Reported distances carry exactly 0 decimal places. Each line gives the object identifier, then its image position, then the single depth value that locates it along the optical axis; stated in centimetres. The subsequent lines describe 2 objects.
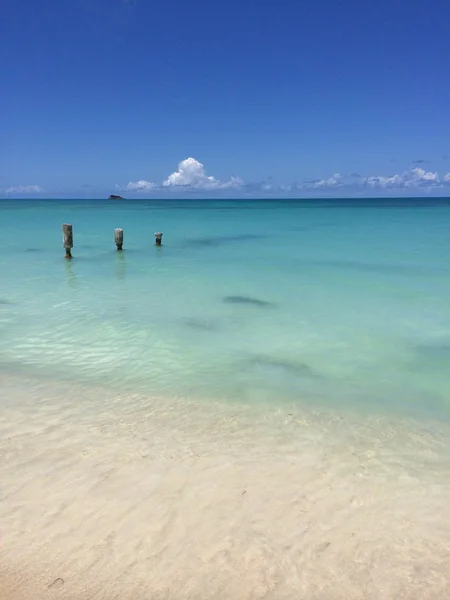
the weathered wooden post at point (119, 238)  2231
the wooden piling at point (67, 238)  1988
